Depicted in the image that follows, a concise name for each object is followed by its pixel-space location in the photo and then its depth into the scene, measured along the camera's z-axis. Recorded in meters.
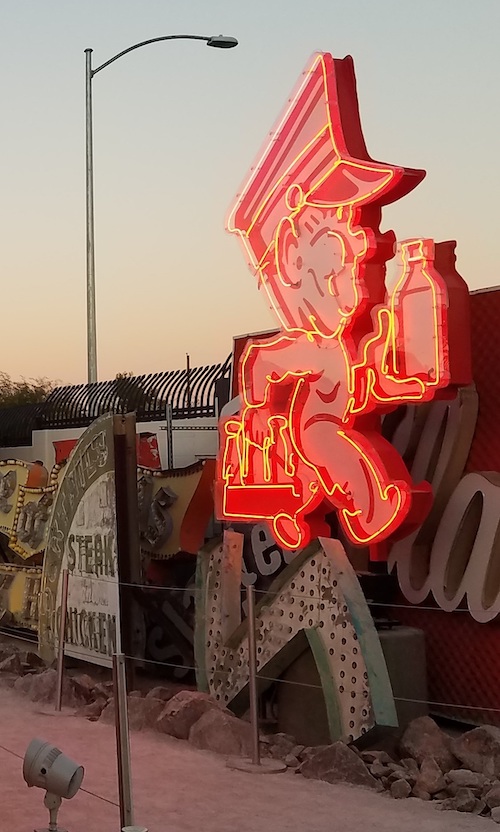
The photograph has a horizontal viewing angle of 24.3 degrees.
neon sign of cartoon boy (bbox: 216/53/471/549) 8.96
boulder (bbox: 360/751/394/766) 8.70
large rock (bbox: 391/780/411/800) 7.85
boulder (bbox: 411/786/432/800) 7.84
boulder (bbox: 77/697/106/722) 10.98
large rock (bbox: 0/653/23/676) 13.58
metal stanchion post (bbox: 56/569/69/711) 11.55
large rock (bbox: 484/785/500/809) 7.52
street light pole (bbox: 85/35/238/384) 20.00
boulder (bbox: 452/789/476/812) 7.50
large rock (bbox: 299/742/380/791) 8.20
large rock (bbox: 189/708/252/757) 9.30
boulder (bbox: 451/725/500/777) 8.34
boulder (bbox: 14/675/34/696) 12.35
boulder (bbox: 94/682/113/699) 11.57
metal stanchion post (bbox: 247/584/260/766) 8.90
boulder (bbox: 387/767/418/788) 8.17
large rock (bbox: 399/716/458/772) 8.51
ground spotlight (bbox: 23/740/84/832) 6.44
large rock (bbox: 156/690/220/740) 9.96
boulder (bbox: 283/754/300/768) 8.83
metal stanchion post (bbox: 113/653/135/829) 6.27
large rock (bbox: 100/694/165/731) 10.34
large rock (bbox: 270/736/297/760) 9.23
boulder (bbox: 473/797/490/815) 7.47
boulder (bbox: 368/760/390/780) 8.34
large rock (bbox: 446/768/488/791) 7.89
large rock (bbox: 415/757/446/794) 7.89
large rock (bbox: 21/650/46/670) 13.93
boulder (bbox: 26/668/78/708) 11.86
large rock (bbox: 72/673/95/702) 11.74
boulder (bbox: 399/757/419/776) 8.49
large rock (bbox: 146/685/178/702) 11.23
